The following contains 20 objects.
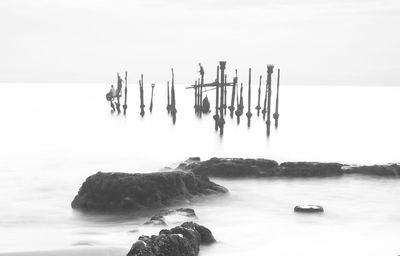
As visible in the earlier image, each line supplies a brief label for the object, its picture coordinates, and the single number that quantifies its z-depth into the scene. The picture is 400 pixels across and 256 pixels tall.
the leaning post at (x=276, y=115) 44.33
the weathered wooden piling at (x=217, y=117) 43.00
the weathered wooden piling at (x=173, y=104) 55.12
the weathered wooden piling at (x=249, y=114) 47.64
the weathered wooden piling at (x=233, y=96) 48.69
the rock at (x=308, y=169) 23.30
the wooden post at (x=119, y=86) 63.73
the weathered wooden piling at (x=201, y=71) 55.16
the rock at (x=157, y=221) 14.64
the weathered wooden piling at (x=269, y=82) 39.34
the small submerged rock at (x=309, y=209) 17.72
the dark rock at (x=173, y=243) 10.28
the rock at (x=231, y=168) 22.86
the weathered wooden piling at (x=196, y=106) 61.70
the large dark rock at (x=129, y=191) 17.20
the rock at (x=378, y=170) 23.56
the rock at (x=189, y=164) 23.55
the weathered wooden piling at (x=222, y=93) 37.50
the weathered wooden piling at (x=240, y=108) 49.42
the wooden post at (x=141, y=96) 55.88
